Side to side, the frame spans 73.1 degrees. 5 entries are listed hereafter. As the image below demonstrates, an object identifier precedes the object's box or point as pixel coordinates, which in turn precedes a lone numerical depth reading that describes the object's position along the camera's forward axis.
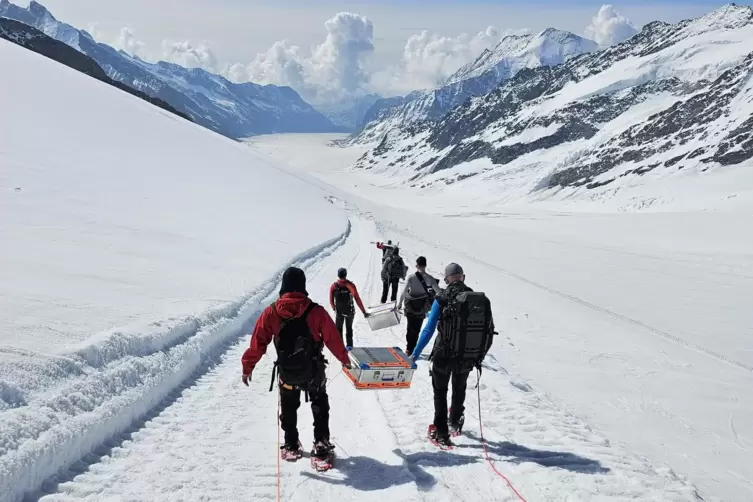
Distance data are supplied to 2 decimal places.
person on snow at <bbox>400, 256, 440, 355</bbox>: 9.44
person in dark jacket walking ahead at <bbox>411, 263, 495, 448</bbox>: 6.04
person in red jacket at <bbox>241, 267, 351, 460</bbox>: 5.38
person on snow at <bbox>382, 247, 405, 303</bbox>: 14.36
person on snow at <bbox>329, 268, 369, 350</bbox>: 10.05
